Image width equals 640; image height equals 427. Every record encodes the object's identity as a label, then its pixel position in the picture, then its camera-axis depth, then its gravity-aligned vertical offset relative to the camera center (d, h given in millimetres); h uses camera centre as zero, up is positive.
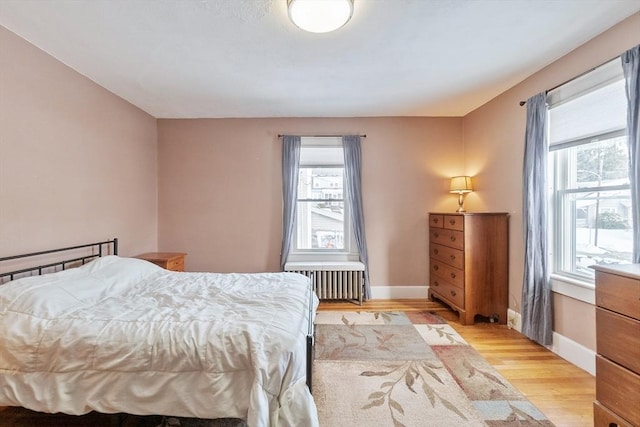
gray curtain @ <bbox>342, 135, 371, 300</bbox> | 3891 +455
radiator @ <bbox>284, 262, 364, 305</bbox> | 3760 -838
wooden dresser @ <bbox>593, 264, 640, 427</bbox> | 1363 -681
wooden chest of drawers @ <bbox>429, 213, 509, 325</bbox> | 3088 -557
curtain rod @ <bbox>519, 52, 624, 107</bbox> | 2031 +1171
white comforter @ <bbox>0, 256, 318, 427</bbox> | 1351 -760
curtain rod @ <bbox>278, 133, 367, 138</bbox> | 3931 +1167
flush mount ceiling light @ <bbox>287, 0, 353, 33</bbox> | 1644 +1280
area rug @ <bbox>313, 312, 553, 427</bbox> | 1735 -1258
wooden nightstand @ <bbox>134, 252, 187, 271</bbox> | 3109 -500
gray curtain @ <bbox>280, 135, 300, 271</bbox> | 3877 +522
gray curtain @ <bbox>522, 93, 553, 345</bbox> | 2520 -155
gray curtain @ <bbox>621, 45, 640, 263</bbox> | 1775 +576
